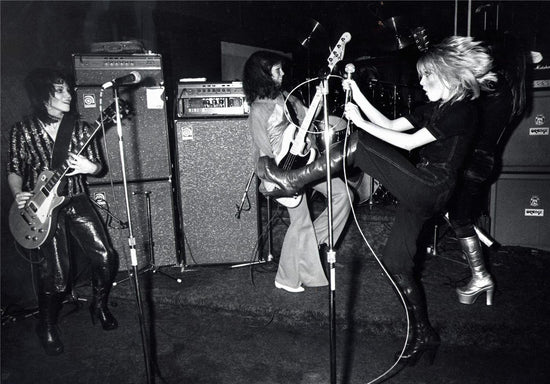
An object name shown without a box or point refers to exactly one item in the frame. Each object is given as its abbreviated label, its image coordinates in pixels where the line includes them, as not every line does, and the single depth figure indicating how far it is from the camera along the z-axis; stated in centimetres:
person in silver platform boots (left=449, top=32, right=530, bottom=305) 279
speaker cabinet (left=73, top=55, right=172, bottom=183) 361
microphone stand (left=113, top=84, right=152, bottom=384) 212
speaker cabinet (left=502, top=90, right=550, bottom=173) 396
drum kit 431
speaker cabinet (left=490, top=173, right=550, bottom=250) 400
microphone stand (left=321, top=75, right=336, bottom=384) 182
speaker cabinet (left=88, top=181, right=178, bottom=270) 374
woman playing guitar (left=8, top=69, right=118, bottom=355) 291
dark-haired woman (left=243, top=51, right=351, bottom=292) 314
